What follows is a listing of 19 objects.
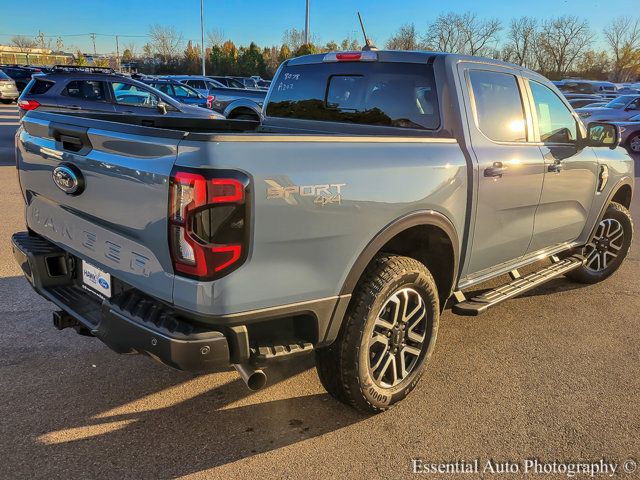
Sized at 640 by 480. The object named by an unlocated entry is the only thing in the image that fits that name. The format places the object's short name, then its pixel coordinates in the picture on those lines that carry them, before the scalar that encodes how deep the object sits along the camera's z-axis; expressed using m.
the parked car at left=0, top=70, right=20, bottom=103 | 25.66
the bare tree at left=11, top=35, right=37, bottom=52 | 108.69
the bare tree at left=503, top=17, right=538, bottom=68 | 62.50
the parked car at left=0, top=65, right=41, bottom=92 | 31.67
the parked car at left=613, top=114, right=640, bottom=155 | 15.77
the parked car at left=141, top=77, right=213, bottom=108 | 17.28
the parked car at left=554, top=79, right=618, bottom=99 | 31.79
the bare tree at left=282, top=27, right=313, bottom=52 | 62.31
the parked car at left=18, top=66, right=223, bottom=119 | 11.20
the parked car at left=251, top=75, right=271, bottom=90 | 34.92
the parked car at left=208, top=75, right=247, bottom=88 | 29.30
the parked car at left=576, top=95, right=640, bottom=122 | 17.48
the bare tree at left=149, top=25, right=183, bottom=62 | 75.75
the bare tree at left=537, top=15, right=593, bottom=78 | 63.81
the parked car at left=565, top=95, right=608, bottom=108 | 23.65
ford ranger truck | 2.15
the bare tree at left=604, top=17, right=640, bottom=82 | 66.62
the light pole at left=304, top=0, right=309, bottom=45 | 31.47
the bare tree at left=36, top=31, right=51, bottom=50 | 93.86
